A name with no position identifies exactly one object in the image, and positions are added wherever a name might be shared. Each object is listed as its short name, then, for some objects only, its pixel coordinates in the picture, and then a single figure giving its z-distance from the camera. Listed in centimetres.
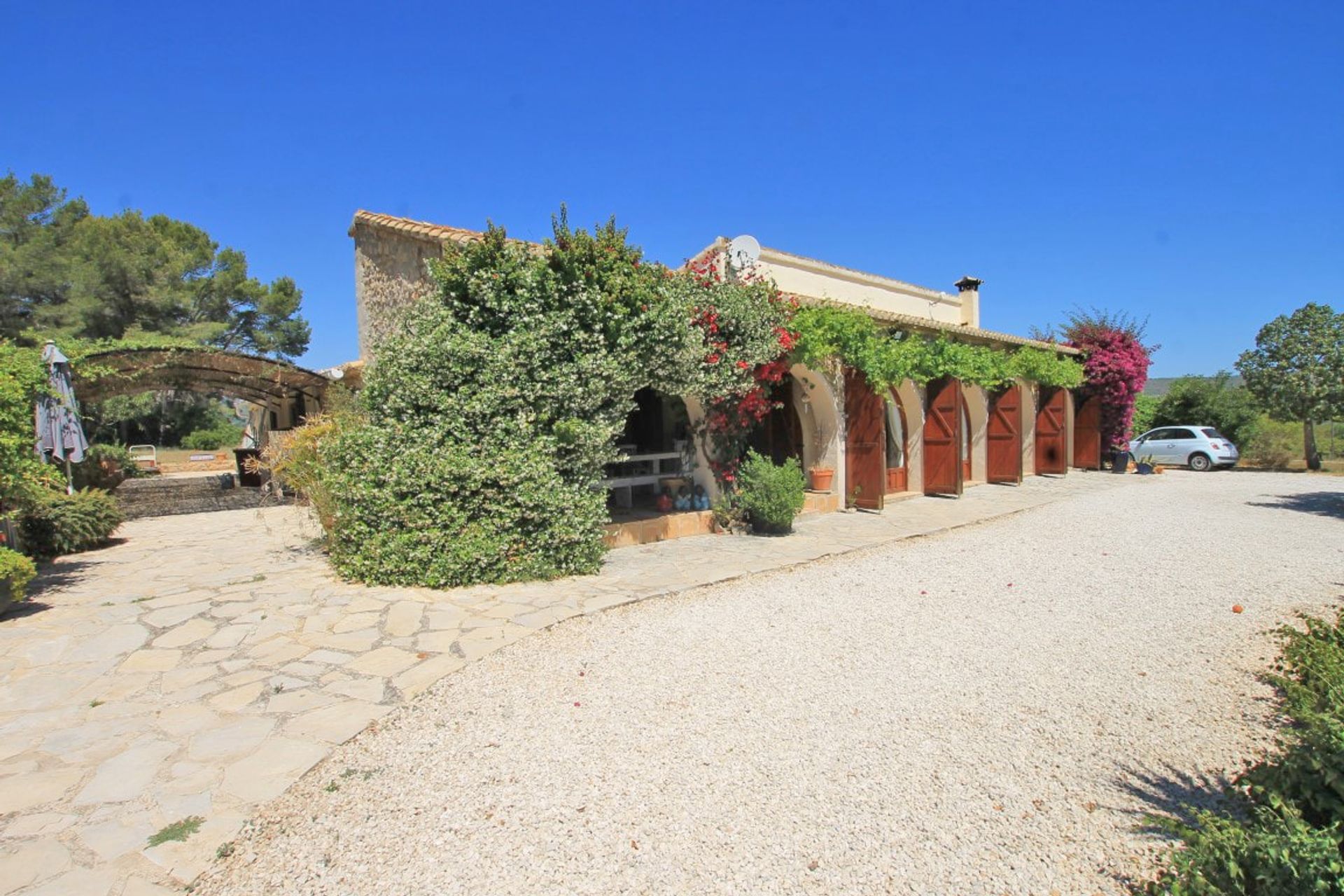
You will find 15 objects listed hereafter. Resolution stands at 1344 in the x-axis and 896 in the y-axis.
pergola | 1098
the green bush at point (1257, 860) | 190
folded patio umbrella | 807
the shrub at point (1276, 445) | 2025
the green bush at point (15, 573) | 543
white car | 1911
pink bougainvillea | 1759
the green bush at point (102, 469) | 1110
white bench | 949
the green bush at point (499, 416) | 634
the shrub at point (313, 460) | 744
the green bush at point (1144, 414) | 2273
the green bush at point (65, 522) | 794
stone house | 980
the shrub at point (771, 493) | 898
